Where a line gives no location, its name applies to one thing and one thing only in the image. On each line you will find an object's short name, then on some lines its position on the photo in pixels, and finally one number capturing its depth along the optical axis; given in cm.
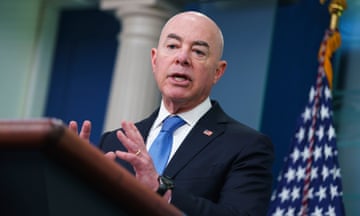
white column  707
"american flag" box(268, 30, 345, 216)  618
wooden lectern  138
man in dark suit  287
